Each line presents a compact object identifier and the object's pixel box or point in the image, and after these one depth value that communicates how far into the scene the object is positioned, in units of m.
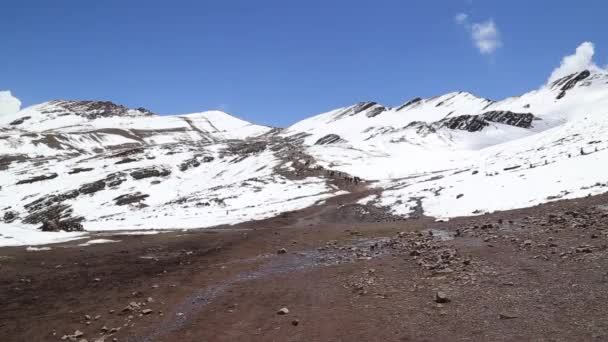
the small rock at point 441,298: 15.66
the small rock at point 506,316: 13.69
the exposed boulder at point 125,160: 126.49
